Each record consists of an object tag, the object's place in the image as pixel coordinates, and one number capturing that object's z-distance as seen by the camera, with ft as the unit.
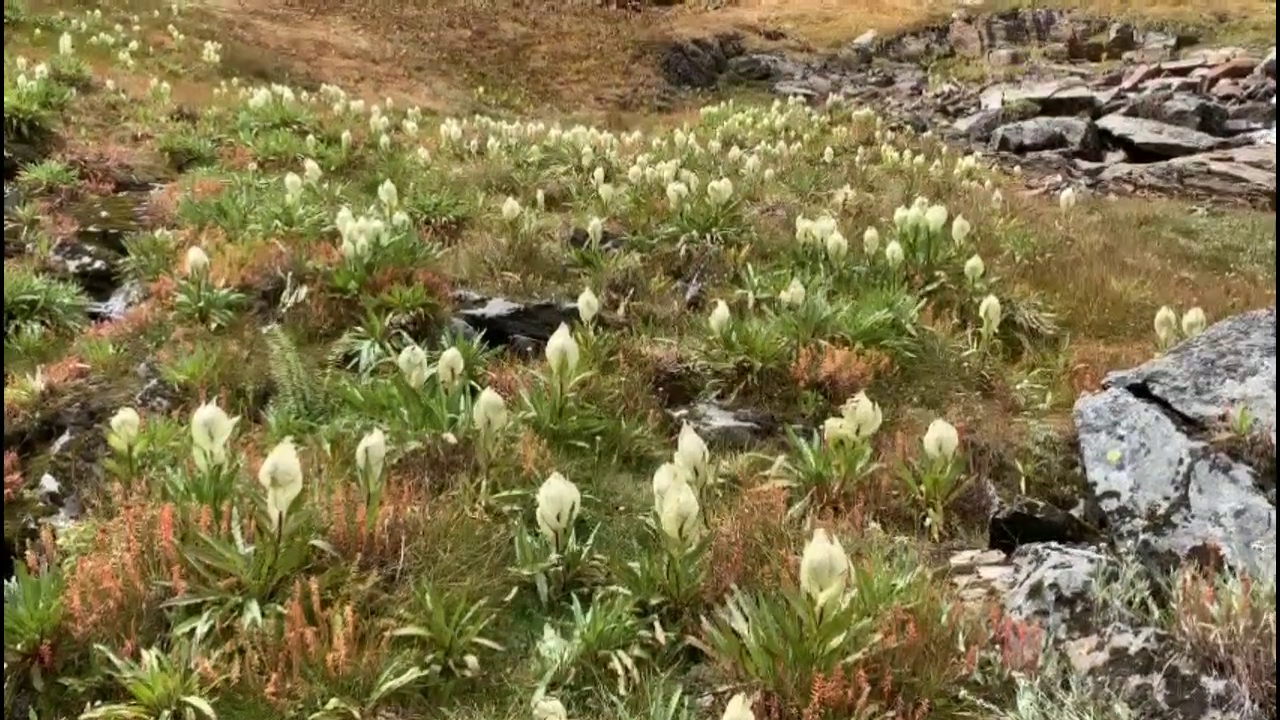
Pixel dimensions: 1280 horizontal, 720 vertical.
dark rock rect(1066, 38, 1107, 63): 130.82
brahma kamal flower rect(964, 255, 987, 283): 26.30
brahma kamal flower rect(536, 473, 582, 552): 13.19
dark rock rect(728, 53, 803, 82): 130.31
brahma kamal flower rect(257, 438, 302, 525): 11.96
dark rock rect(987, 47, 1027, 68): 128.98
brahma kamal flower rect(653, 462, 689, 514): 13.21
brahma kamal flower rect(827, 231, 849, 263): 27.94
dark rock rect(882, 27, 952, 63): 146.00
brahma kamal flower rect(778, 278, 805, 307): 23.36
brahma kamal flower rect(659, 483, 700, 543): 12.55
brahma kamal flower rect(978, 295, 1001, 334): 22.85
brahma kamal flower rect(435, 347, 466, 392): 17.56
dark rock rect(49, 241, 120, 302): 26.76
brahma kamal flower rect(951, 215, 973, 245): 28.45
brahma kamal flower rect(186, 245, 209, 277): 22.80
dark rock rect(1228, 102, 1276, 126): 79.46
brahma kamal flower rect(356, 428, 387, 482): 13.82
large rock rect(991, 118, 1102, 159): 72.84
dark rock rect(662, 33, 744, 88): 122.83
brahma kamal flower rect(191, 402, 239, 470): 13.56
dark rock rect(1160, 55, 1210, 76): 98.73
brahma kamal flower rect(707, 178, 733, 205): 32.45
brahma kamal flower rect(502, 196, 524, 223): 30.94
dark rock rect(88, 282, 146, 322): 25.05
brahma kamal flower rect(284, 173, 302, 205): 31.50
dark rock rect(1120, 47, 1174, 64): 116.34
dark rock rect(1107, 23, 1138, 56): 130.62
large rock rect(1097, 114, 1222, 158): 70.18
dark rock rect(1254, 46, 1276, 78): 89.52
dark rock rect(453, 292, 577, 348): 23.56
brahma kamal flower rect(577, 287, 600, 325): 21.45
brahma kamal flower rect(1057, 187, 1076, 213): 38.46
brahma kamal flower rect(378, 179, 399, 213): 30.22
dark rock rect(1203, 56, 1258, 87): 93.71
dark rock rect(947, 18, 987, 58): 144.56
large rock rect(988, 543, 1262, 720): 10.24
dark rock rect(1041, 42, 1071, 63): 129.70
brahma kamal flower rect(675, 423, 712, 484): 14.38
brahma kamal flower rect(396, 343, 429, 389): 17.43
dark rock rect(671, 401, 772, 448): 19.45
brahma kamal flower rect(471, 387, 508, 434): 15.30
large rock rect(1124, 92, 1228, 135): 77.41
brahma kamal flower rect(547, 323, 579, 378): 17.15
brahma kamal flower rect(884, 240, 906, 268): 27.32
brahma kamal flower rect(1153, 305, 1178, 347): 21.79
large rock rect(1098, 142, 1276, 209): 59.98
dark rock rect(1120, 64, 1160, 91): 97.19
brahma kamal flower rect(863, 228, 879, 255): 27.86
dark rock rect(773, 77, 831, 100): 113.91
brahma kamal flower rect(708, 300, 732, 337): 21.73
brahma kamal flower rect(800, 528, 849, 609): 10.74
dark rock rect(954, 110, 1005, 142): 80.44
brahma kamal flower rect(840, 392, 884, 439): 16.05
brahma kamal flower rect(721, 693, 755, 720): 8.45
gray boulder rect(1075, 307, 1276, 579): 13.15
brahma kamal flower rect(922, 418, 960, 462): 15.58
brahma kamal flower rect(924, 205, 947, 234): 28.91
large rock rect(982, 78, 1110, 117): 85.87
